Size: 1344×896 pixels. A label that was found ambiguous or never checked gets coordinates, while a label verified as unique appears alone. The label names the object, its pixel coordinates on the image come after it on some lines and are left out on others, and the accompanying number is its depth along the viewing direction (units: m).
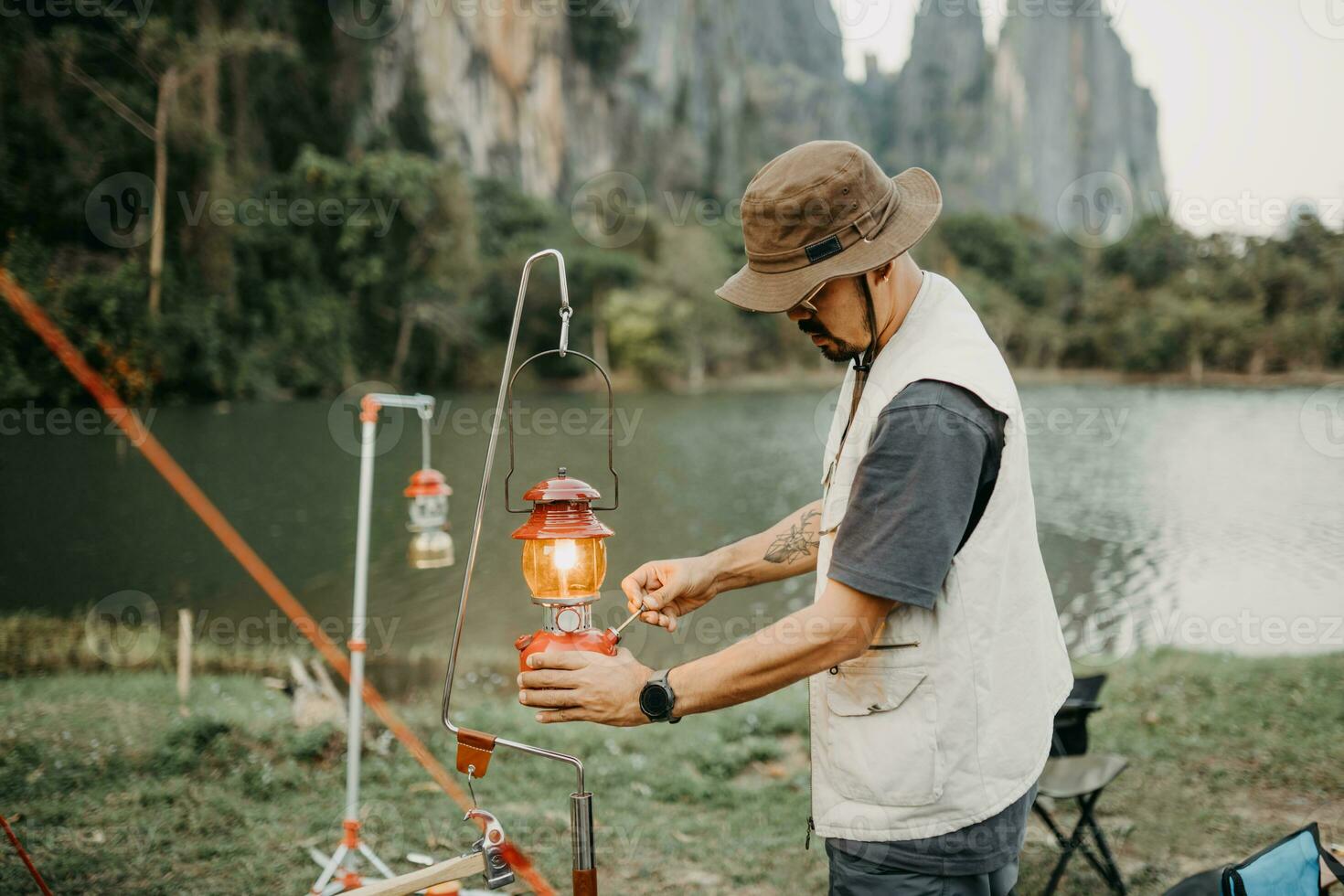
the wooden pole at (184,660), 6.47
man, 1.53
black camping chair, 3.75
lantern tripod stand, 3.91
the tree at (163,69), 26.28
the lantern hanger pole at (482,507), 1.68
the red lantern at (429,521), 4.22
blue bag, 2.44
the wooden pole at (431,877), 1.81
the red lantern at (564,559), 1.77
